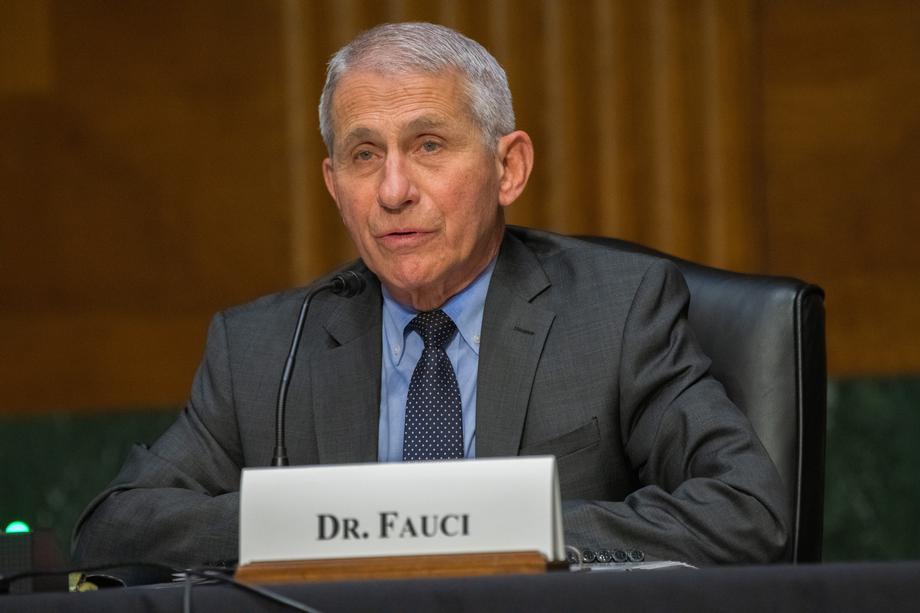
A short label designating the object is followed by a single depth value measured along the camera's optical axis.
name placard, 3.77
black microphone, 4.02
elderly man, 4.26
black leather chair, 4.26
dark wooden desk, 3.68
